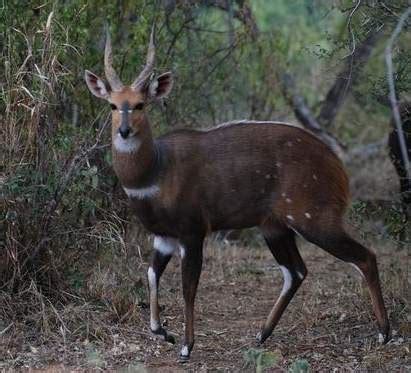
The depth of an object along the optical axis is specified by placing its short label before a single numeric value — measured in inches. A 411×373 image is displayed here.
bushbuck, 506.9
